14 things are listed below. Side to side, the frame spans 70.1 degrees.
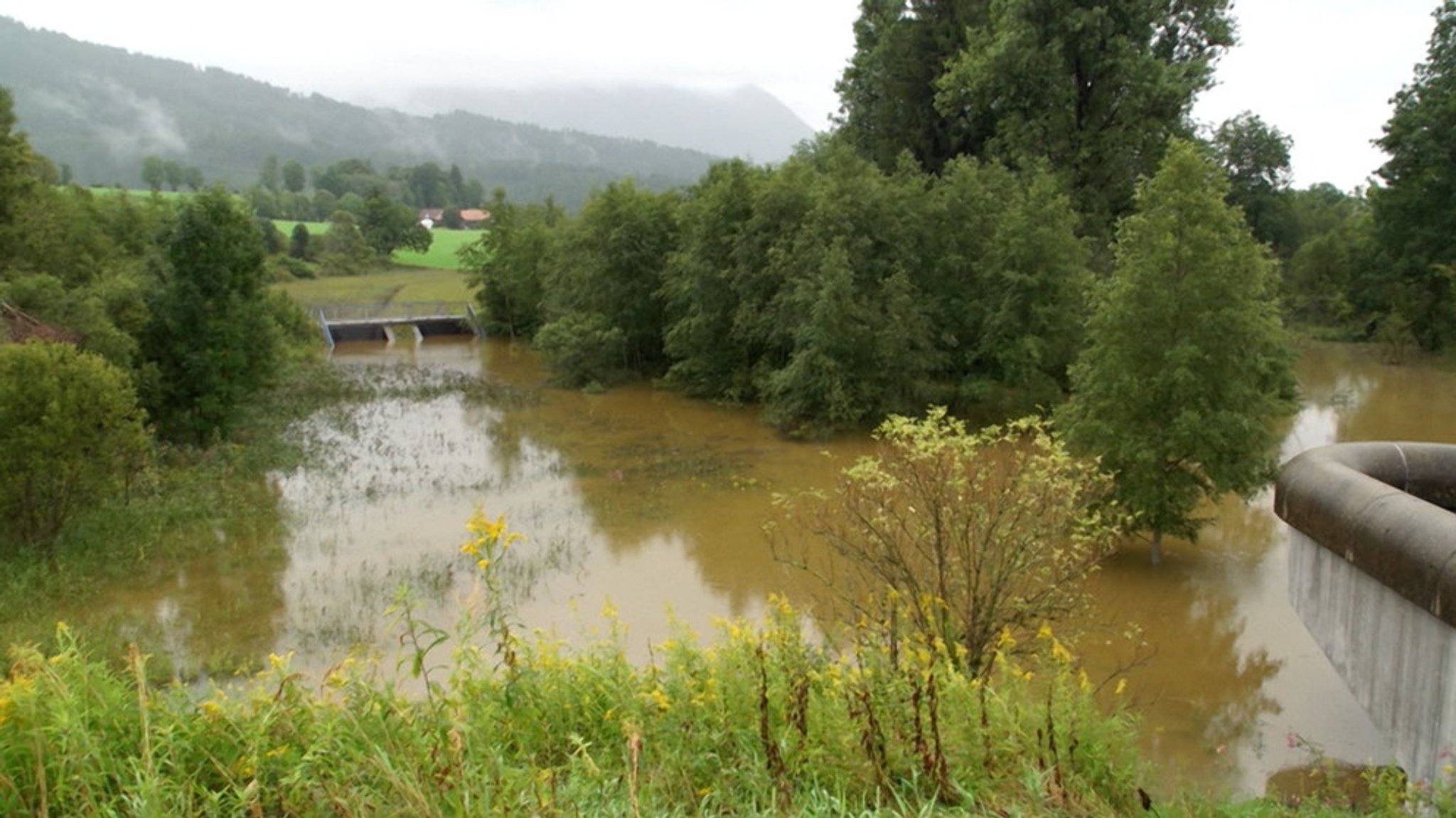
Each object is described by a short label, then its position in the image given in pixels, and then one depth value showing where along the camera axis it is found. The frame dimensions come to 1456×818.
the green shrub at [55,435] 13.79
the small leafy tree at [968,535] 8.63
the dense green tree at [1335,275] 36.25
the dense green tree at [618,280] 30.94
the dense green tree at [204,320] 20.72
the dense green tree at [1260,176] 44.00
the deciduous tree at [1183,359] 13.59
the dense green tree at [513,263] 40.38
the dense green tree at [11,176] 24.34
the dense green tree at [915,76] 31.36
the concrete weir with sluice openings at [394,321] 45.03
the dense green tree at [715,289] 27.59
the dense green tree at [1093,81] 26.52
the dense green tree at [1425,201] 32.72
